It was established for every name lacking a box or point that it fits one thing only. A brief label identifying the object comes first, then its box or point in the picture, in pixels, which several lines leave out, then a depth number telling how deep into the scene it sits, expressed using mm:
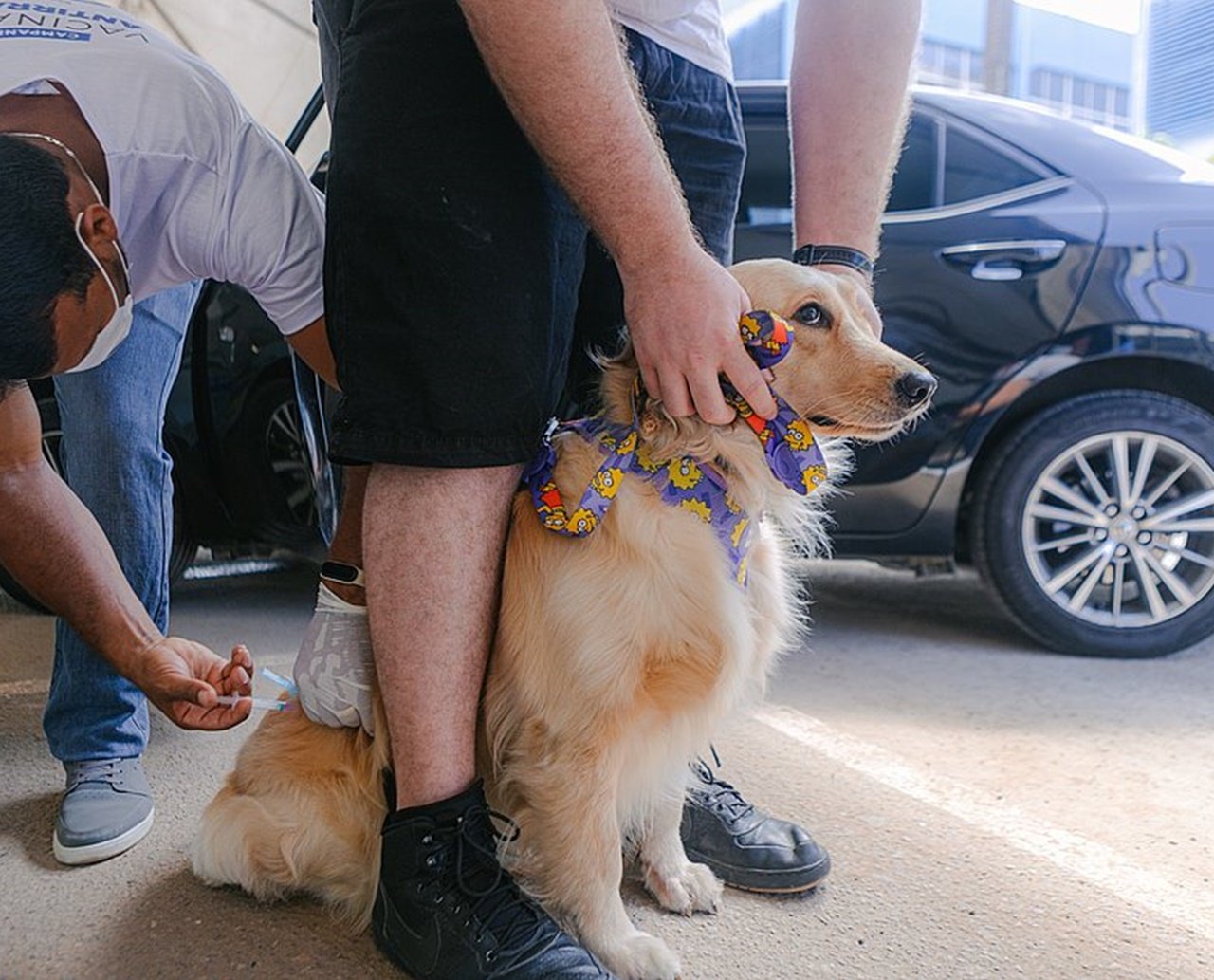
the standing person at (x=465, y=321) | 1219
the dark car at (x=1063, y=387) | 2918
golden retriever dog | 1366
